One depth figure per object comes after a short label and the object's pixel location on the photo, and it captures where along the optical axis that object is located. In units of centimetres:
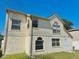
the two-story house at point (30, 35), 967
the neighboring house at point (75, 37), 1617
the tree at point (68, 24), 3374
